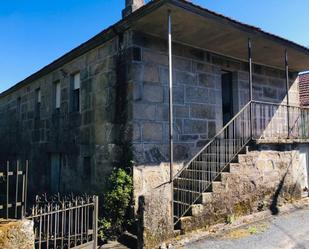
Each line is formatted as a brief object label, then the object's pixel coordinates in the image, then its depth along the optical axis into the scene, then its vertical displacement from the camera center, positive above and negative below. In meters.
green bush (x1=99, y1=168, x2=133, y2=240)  6.20 -1.36
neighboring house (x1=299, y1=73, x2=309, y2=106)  15.09 +2.79
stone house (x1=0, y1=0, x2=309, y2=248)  6.25 +0.64
